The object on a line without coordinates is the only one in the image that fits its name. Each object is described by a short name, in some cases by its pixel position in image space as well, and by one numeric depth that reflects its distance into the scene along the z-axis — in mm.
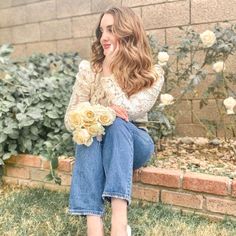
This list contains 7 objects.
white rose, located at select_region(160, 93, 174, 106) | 2439
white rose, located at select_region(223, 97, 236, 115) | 2377
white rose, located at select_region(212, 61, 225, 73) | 2436
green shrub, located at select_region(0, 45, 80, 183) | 2699
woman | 1815
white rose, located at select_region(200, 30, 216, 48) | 2430
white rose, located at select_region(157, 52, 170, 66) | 2469
